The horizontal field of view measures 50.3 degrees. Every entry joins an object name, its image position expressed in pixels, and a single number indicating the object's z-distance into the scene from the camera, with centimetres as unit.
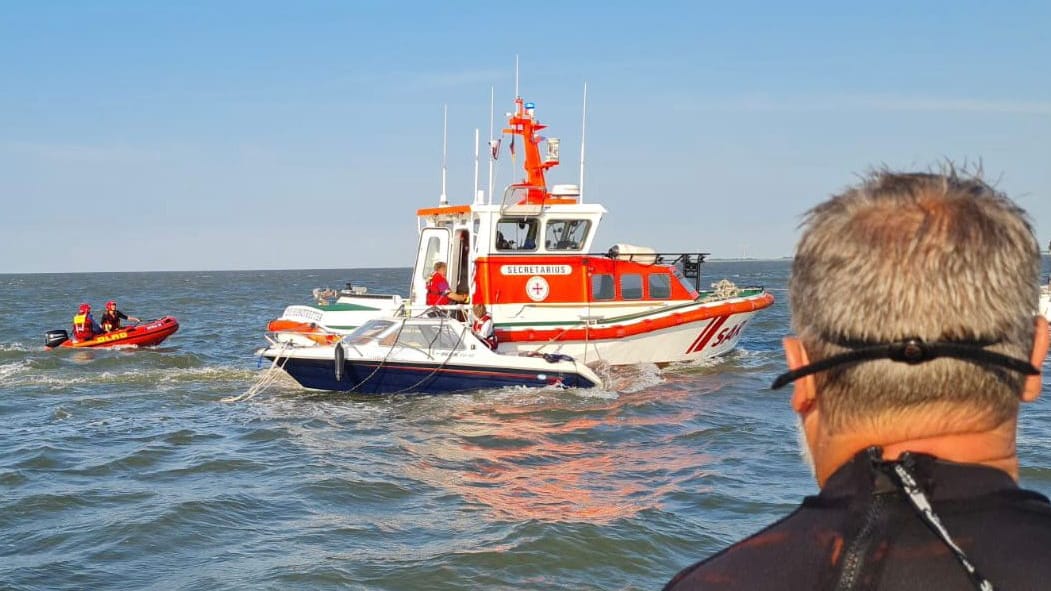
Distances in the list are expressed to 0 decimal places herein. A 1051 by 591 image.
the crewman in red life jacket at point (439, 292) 1816
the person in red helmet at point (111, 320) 2488
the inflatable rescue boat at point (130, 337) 2434
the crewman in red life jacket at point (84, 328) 2450
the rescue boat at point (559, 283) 1858
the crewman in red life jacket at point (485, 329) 1725
